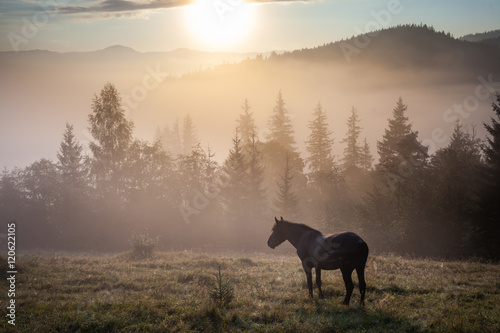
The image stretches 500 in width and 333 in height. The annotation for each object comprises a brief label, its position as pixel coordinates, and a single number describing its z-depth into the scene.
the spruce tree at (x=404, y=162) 34.94
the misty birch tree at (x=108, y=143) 45.25
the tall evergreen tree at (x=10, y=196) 43.84
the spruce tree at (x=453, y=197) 31.14
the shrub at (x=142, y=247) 26.06
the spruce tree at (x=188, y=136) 83.50
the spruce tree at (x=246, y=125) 67.69
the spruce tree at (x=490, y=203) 28.36
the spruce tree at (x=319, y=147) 60.92
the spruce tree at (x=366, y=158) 59.62
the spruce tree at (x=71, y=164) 45.12
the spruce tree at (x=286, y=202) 46.81
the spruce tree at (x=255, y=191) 49.82
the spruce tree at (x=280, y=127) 65.69
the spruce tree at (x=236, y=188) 49.19
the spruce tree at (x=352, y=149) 59.34
